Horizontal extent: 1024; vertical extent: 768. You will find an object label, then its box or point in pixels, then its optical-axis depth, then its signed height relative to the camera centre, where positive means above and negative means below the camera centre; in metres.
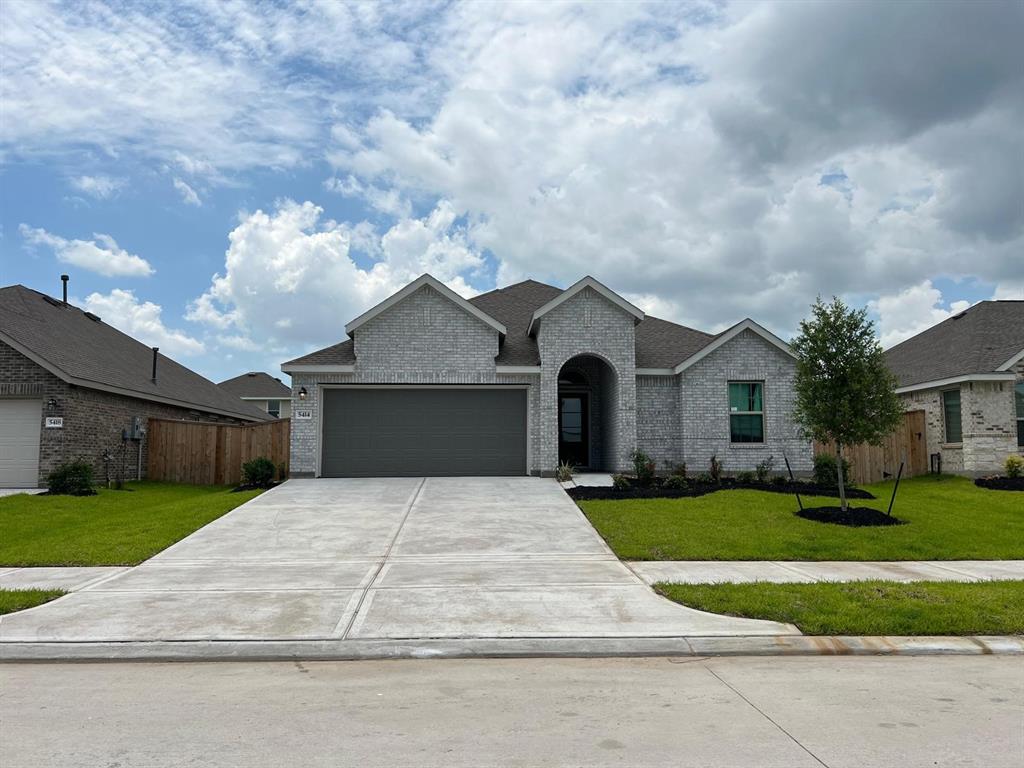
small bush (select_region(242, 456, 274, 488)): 19.17 -0.91
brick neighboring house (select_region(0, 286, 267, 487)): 18.95 +1.24
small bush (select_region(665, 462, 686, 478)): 19.12 -0.89
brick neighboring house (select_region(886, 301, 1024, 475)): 20.73 +1.36
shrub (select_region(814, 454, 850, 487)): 18.77 -0.94
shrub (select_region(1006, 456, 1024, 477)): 19.59 -0.87
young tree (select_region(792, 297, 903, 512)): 13.90 +1.02
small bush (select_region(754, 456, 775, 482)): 19.47 -0.89
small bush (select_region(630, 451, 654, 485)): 18.68 -0.82
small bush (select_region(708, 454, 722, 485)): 19.33 -0.90
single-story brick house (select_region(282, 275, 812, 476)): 19.83 +1.20
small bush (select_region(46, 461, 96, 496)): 18.19 -1.05
